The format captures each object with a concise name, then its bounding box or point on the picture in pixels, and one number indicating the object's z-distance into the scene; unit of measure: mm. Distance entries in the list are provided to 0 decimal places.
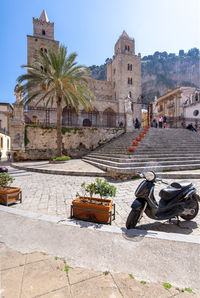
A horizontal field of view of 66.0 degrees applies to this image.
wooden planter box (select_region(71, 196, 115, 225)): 3119
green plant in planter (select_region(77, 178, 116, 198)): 3326
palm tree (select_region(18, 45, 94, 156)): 11836
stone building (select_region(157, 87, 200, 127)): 26688
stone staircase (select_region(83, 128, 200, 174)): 8500
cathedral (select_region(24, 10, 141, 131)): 30520
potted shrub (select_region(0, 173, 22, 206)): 4176
